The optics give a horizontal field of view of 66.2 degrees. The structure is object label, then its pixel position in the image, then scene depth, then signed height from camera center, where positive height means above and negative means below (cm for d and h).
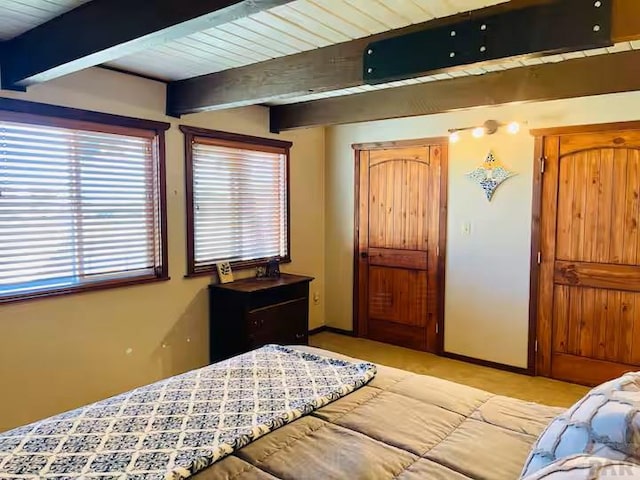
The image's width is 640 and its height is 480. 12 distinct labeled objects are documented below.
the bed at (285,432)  148 -75
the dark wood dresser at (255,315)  391 -83
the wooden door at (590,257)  365 -33
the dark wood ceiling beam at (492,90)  286 +83
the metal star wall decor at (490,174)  414 +34
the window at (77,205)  289 +6
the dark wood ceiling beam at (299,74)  192 +84
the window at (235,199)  395 +13
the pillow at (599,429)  120 -56
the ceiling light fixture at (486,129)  396 +72
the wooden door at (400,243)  462 -29
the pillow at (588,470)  103 -56
